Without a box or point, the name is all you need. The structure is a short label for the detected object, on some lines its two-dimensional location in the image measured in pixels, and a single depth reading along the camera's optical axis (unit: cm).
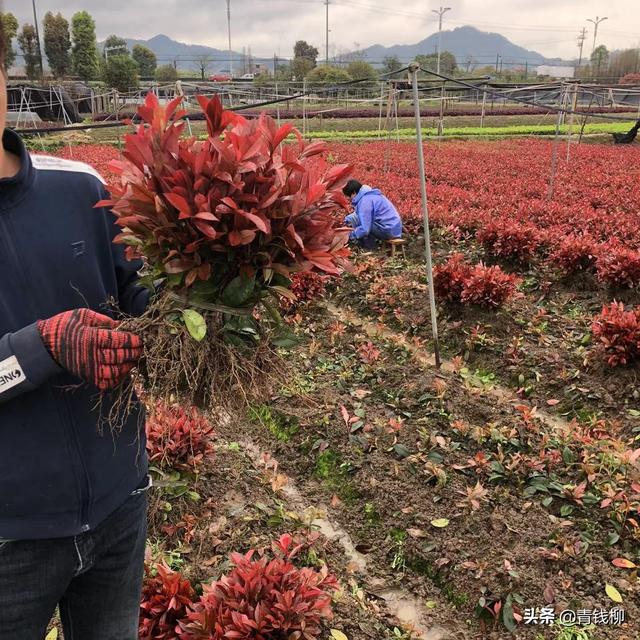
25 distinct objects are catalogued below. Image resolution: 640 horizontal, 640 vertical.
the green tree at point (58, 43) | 5612
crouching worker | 768
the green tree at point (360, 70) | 5856
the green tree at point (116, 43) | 7150
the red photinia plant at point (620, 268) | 577
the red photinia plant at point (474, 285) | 564
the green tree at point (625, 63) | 6601
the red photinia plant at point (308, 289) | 643
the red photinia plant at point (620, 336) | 451
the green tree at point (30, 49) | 4722
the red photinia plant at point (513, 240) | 701
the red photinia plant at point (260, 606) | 225
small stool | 803
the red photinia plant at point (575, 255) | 632
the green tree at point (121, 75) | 4653
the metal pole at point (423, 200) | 433
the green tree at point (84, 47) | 5291
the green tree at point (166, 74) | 5906
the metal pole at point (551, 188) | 1022
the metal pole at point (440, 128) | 2723
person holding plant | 136
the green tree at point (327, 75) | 5186
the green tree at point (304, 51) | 9144
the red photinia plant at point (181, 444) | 358
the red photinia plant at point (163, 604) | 244
